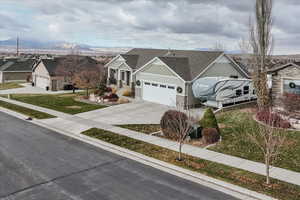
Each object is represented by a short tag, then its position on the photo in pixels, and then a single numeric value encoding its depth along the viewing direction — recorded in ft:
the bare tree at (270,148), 36.63
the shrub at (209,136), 54.60
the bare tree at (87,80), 116.26
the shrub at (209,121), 58.08
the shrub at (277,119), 62.85
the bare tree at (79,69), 117.60
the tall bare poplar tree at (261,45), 77.71
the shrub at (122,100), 101.70
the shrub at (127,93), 115.65
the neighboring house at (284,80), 77.82
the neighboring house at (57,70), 145.69
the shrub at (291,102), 65.36
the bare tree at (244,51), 103.01
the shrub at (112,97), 102.59
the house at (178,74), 92.89
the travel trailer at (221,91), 86.17
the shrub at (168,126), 57.93
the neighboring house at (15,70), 196.34
